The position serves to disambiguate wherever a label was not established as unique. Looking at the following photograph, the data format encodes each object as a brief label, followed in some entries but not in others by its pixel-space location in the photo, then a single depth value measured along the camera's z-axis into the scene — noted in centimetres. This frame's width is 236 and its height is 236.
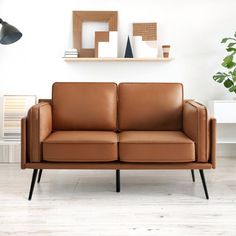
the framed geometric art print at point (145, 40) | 407
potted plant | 381
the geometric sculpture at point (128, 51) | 408
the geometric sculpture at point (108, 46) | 407
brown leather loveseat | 263
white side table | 397
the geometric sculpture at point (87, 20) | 415
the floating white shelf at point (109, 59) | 404
